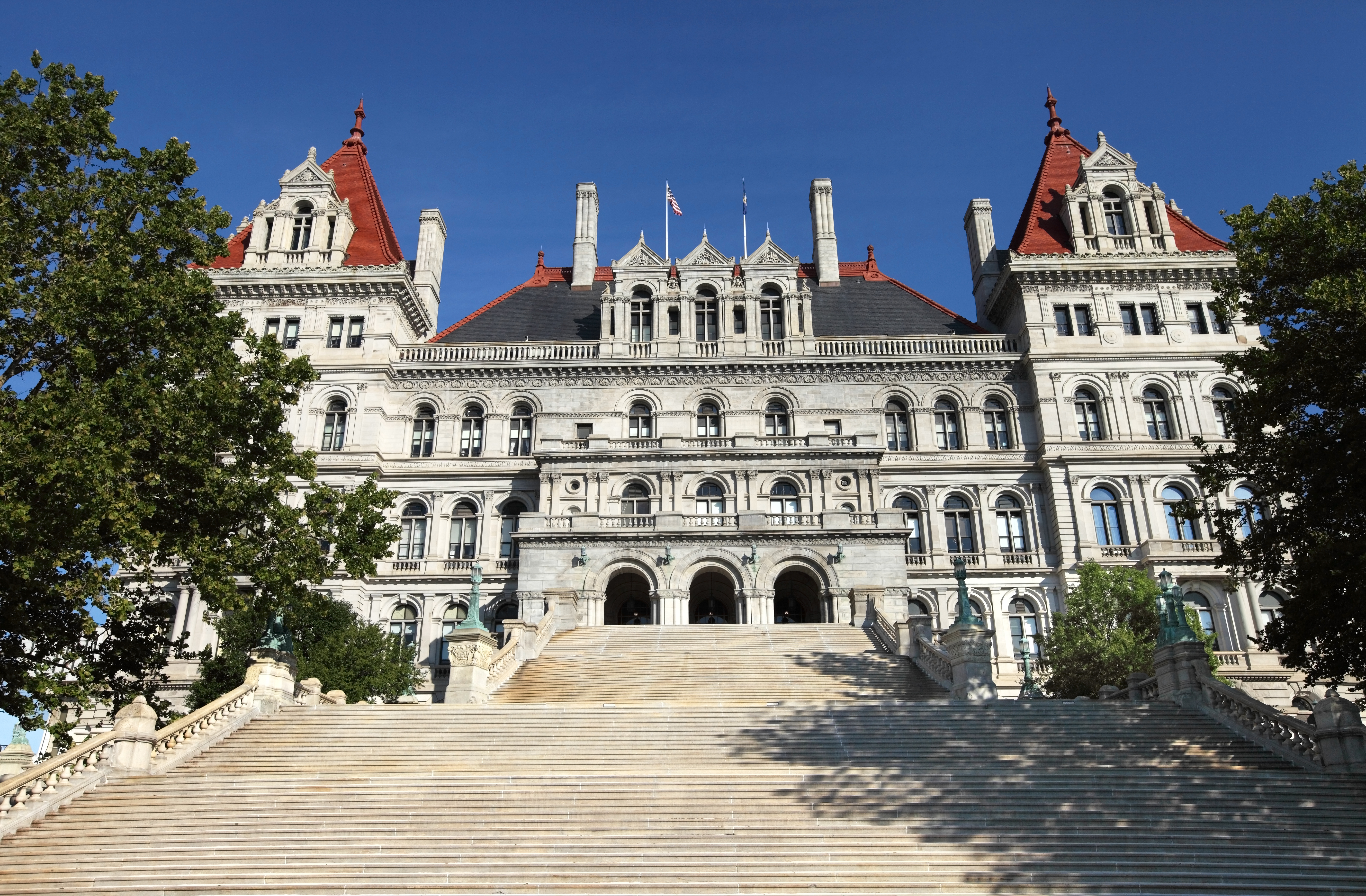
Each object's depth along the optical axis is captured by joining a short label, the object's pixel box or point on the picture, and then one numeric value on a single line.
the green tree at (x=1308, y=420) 17.62
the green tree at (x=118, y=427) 17.08
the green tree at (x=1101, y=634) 26.61
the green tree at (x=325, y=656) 25.97
